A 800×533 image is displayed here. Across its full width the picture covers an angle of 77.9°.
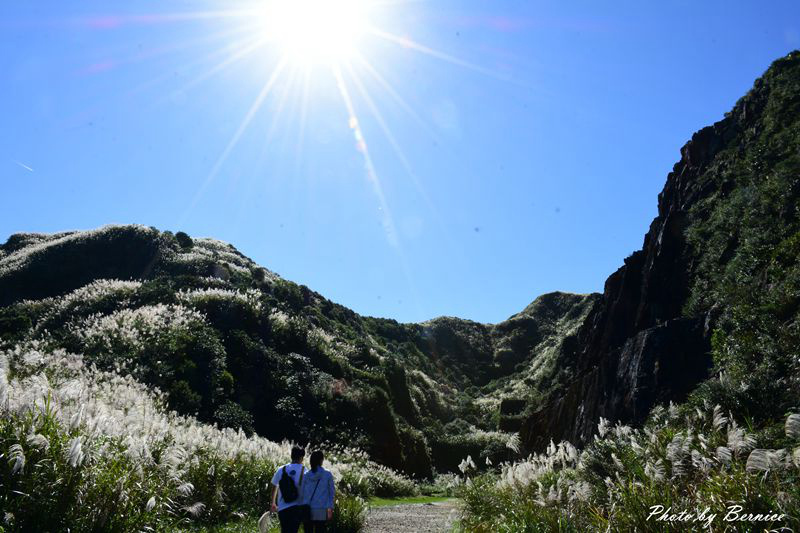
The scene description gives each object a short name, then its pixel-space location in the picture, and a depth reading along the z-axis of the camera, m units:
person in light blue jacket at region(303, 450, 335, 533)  6.96
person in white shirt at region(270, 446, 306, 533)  6.82
